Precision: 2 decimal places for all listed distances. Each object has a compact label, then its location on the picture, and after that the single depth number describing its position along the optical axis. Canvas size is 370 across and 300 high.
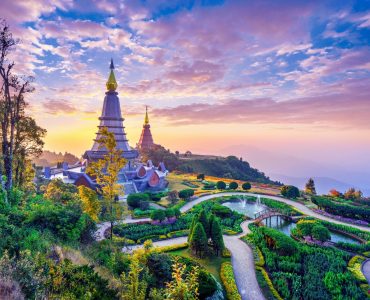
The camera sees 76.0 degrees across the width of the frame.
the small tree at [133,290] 7.18
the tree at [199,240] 16.77
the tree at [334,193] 38.56
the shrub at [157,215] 23.59
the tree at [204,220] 17.69
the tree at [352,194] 36.78
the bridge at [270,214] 26.12
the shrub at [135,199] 29.36
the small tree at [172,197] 32.82
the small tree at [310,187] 42.66
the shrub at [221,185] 41.34
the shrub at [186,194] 33.66
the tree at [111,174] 16.38
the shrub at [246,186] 40.12
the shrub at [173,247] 18.05
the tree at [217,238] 17.23
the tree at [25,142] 20.12
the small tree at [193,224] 17.76
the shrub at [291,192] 35.57
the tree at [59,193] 21.91
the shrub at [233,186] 40.34
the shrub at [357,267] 14.98
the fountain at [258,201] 34.39
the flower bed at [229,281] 12.49
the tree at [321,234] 19.73
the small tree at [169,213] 24.49
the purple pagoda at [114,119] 39.81
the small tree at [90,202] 16.08
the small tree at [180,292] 6.83
